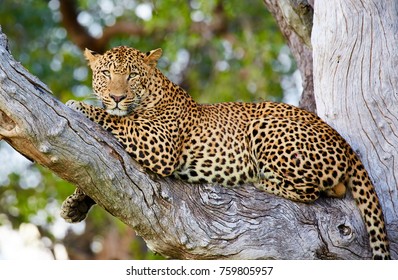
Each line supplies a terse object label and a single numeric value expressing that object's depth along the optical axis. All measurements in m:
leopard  17.11
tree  14.66
